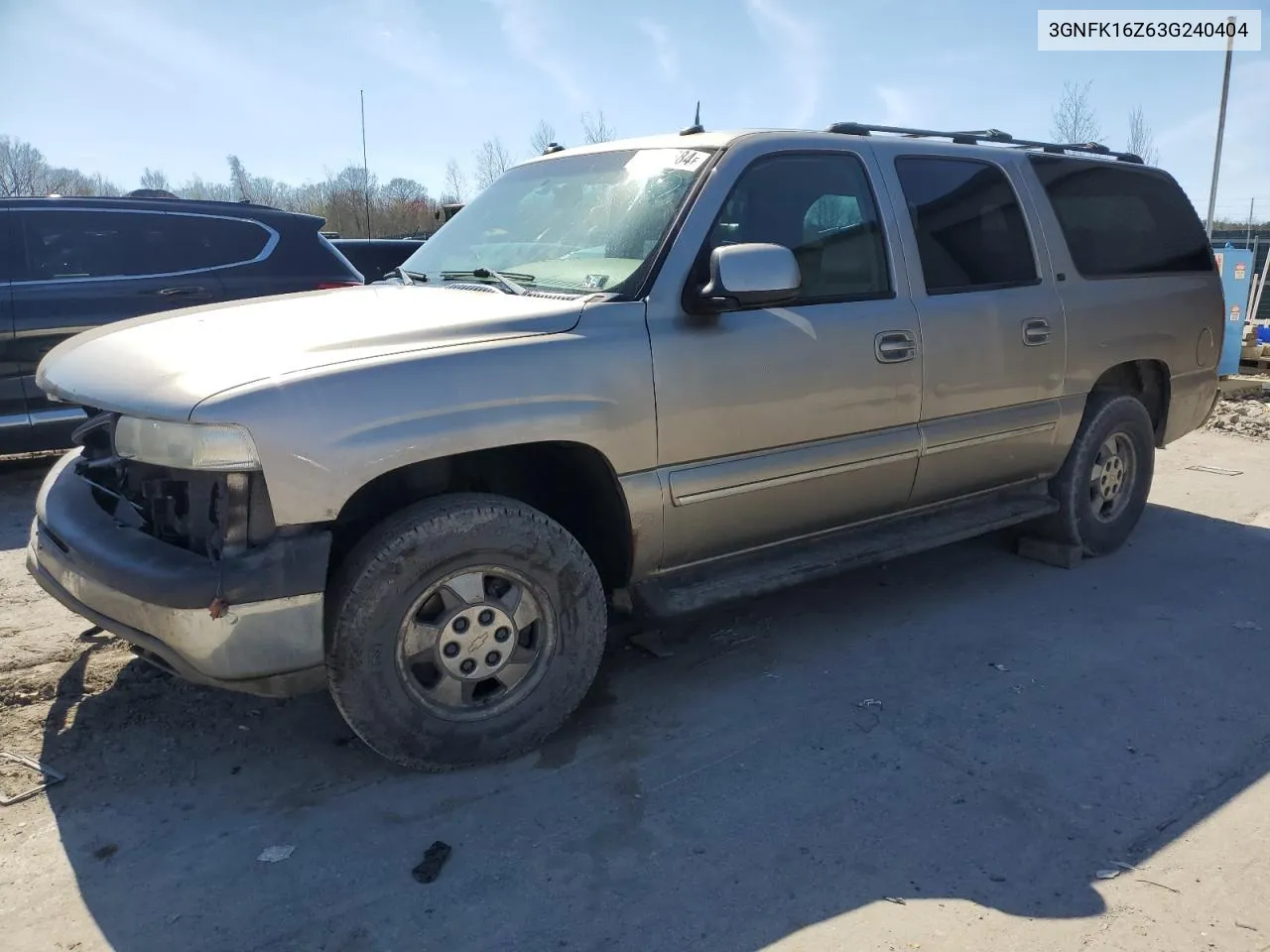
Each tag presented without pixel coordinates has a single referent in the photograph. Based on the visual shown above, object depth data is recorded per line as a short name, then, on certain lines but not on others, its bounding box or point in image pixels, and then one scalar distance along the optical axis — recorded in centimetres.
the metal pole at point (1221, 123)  1630
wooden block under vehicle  508
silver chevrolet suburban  268
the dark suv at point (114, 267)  604
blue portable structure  1048
